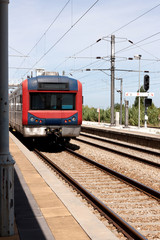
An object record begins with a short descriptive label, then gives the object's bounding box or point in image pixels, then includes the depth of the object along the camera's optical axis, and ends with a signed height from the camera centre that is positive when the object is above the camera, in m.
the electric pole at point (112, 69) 29.16 +3.78
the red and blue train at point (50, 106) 12.72 +0.27
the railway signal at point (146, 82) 24.84 +2.28
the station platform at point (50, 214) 4.20 -1.48
